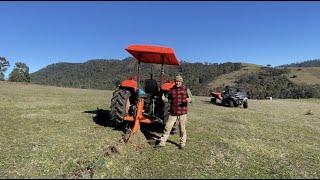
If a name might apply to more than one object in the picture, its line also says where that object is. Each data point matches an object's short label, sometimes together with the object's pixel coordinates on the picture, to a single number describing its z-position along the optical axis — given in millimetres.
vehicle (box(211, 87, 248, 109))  16822
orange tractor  7888
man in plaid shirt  7049
